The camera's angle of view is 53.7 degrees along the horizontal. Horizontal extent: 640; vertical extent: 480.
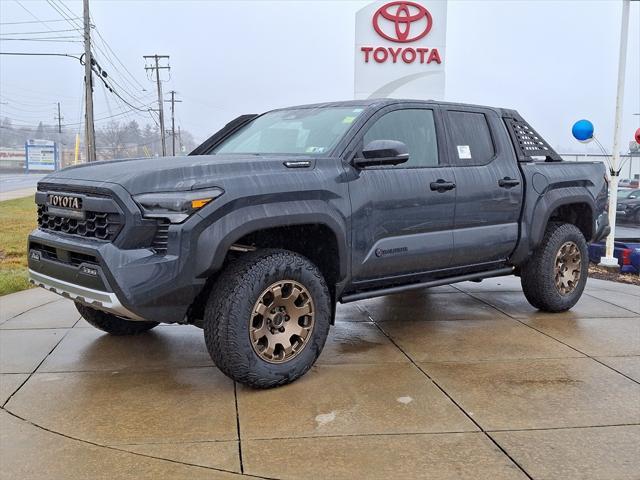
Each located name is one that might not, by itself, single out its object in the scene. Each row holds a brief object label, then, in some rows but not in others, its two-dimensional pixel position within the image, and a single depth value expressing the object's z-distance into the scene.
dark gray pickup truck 3.53
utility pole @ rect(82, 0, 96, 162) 29.27
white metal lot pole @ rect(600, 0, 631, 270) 9.45
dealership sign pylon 15.98
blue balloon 10.37
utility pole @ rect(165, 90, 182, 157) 89.00
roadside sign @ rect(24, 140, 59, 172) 97.89
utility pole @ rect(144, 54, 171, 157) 65.88
